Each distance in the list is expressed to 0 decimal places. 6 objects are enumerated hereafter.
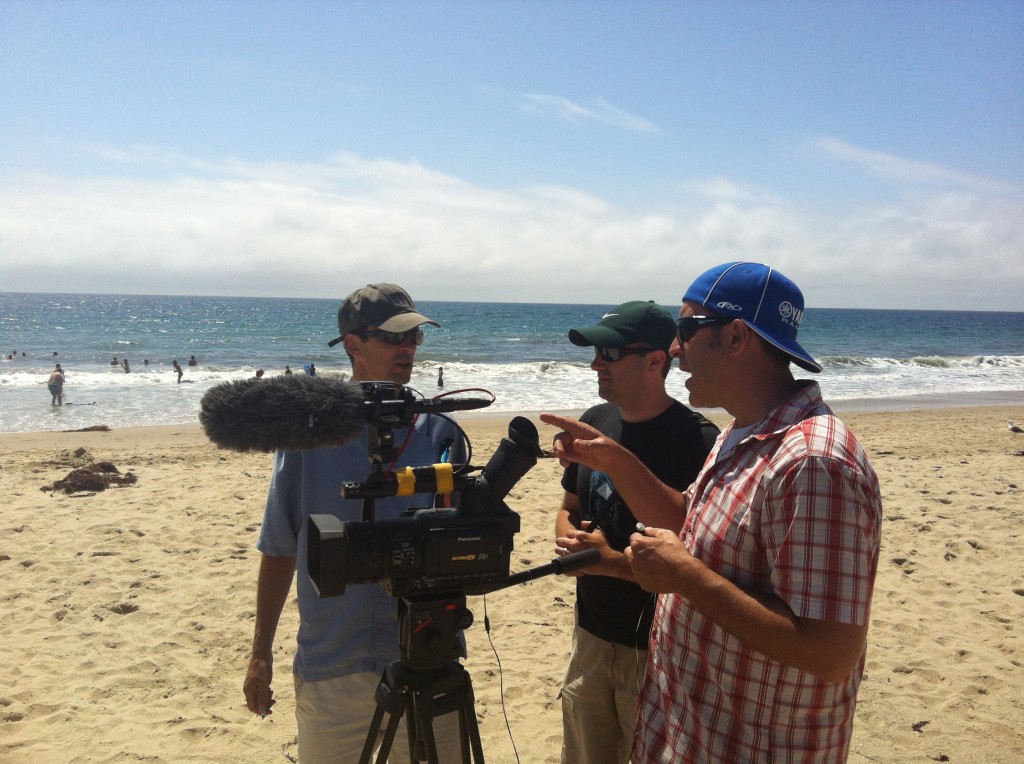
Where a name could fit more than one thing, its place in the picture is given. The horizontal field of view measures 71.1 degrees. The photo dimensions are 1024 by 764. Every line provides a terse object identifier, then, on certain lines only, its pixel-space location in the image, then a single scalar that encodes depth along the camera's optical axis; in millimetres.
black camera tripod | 1587
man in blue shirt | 2150
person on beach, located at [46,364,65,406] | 17578
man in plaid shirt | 1426
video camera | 1508
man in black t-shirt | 2424
